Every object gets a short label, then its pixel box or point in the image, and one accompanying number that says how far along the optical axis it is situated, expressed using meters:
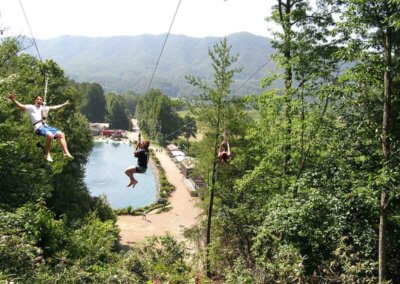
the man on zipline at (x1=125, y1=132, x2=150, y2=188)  10.26
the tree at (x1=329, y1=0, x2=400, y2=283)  9.01
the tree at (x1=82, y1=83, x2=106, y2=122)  119.12
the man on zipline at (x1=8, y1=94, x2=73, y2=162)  8.98
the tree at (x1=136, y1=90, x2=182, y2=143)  83.70
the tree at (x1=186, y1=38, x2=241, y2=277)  18.28
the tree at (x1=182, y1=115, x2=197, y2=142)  89.91
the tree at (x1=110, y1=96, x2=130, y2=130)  117.34
